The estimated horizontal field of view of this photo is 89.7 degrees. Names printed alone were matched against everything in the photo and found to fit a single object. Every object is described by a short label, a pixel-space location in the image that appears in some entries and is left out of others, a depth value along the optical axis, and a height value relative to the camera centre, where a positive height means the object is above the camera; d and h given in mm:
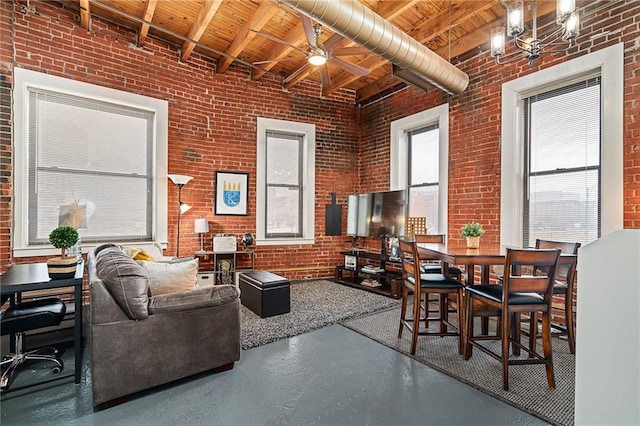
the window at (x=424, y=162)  4879 +850
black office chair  2188 -788
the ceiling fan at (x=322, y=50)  3172 +1745
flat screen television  5035 -27
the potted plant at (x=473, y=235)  3131 -214
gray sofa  2068 -853
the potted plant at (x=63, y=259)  2361 -374
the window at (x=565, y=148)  3107 +727
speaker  6125 -157
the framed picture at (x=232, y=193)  5282 +294
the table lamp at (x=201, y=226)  4816 -232
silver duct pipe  2730 +1727
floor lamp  4582 +285
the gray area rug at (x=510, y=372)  2086 -1246
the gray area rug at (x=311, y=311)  3293 -1247
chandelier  2385 +1510
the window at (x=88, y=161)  3830 +638
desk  2123 -519
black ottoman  3793 -1017
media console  4918 -1001
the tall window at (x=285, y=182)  5629 +528
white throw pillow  2488 -523
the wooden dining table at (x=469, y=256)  2508 -353
